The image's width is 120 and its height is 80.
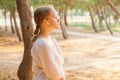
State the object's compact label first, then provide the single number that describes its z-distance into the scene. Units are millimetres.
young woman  2365
